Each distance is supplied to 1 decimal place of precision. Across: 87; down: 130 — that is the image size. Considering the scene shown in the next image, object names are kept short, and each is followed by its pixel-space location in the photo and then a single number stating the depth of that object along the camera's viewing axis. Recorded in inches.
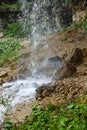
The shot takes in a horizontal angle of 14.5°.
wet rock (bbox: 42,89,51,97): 271.4
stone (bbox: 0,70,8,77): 362.3
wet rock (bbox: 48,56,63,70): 355.3
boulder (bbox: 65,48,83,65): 344.5
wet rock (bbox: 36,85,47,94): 278.1
